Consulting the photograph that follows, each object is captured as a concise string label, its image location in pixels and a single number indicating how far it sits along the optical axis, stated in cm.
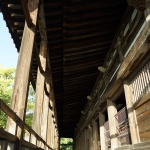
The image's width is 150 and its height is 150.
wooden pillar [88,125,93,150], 872
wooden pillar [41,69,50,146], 590
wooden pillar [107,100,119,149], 467
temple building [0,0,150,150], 282
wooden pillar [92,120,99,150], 768
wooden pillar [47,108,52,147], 774
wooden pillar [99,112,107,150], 624
